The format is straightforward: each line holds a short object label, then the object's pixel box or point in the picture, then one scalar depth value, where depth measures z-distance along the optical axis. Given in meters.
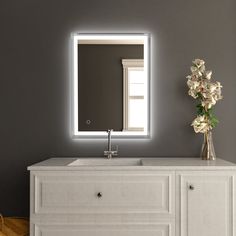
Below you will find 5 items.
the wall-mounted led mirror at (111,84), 3.05
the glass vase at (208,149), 2.82
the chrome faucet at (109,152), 2.93
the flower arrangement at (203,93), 2.87
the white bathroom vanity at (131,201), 2.43
